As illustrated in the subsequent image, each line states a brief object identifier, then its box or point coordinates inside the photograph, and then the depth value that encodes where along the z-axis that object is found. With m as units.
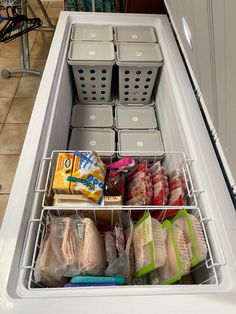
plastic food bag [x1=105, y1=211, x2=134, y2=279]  0.80
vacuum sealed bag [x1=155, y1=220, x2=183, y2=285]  0.74
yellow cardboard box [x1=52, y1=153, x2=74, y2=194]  0.85
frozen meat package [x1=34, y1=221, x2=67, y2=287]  0.72
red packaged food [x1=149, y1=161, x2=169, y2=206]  0.96
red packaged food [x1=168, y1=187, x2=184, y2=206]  0.93
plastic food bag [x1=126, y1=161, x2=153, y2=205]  0.98
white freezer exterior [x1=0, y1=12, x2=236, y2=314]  0.61
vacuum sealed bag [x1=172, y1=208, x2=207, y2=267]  0.73
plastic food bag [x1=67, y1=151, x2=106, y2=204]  0.85
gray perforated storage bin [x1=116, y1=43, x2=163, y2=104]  1.42
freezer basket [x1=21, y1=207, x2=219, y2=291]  0.73
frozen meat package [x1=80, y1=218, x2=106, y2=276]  0.76
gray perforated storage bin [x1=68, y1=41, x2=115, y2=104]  1.41
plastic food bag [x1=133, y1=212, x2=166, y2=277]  0.76
